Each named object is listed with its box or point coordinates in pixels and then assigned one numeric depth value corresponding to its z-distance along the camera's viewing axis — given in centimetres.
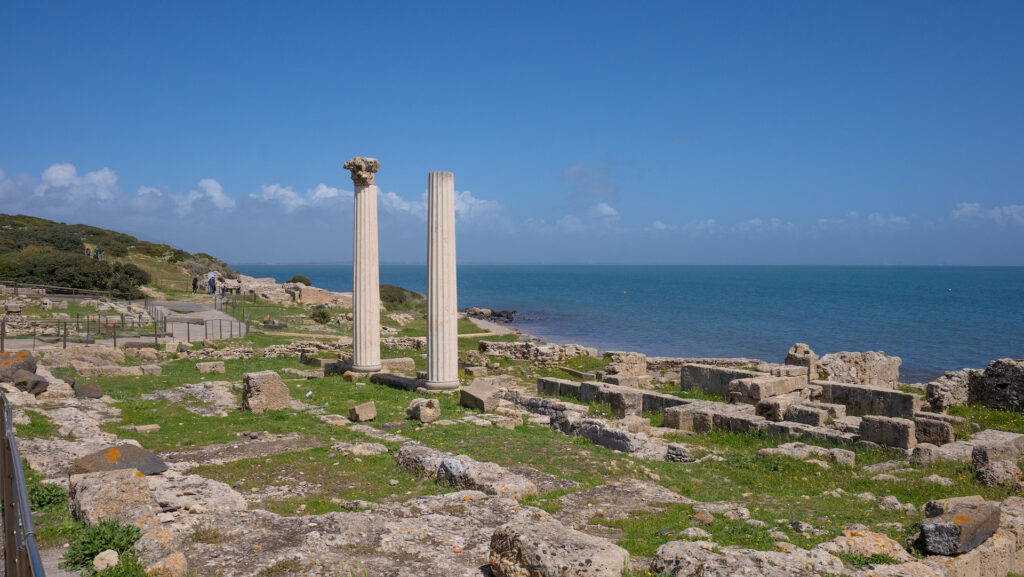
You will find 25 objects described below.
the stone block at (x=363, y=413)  1209
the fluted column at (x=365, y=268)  1691
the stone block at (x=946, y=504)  660
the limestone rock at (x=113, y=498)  568
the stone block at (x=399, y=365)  1873
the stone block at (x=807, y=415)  1355
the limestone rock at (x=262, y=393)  1280
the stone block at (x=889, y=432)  1168
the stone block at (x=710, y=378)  1764
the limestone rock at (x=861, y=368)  2059
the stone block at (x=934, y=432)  1216
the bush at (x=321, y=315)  3434
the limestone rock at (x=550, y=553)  461
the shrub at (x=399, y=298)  4981
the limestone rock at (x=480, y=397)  1345
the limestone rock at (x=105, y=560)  482
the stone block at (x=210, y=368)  1806
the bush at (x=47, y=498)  639
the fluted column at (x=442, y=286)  1500
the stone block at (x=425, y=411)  1216
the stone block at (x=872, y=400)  1445
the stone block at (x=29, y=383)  1234
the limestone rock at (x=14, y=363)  1266
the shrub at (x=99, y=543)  502
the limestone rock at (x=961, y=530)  600
